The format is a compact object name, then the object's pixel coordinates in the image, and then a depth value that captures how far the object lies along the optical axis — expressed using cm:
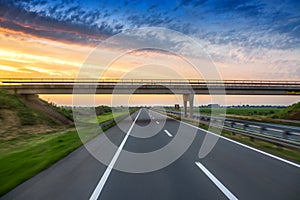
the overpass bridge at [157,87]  4022
